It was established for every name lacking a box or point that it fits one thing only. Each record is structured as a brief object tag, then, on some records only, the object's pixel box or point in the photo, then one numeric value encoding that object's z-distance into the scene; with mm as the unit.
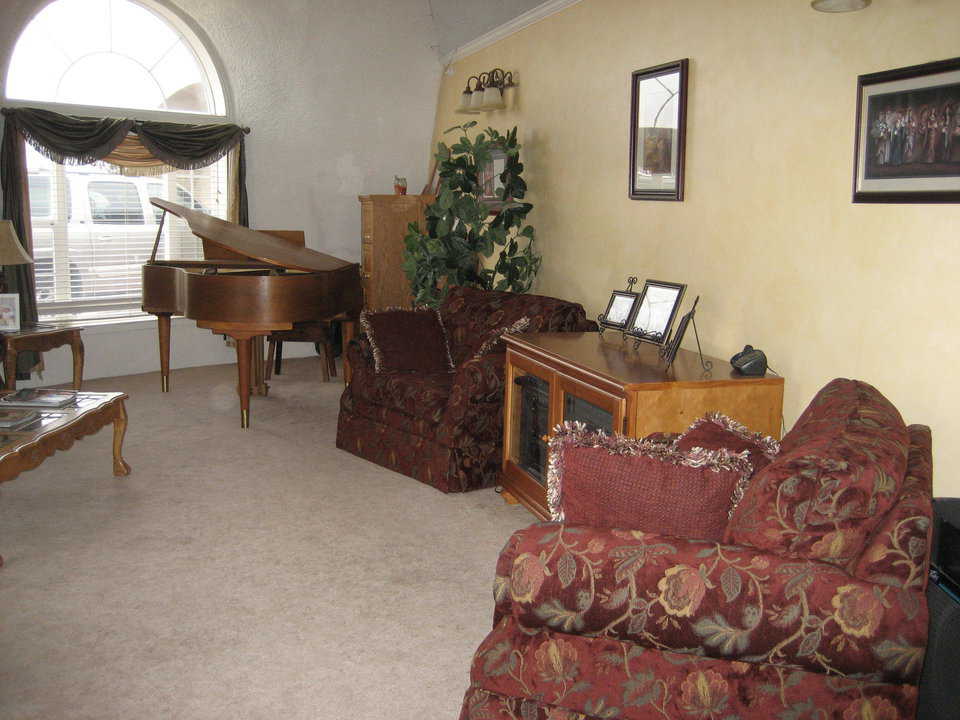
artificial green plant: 5453
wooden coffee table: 3207
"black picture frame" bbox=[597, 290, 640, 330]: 3875
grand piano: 5012
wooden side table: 5156
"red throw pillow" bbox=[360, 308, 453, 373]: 4684
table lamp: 5281
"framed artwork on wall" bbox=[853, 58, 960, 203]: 2635
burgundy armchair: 4145
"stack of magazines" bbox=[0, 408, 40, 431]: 3480
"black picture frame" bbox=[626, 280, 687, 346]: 3555
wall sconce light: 5887
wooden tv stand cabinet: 3096
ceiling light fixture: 2795
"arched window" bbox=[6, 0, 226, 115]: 6184
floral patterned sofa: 1611
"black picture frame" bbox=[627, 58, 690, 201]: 4023
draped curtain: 5934
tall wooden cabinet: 6969
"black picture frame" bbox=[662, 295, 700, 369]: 3230
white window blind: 6340
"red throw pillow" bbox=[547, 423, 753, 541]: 1904
